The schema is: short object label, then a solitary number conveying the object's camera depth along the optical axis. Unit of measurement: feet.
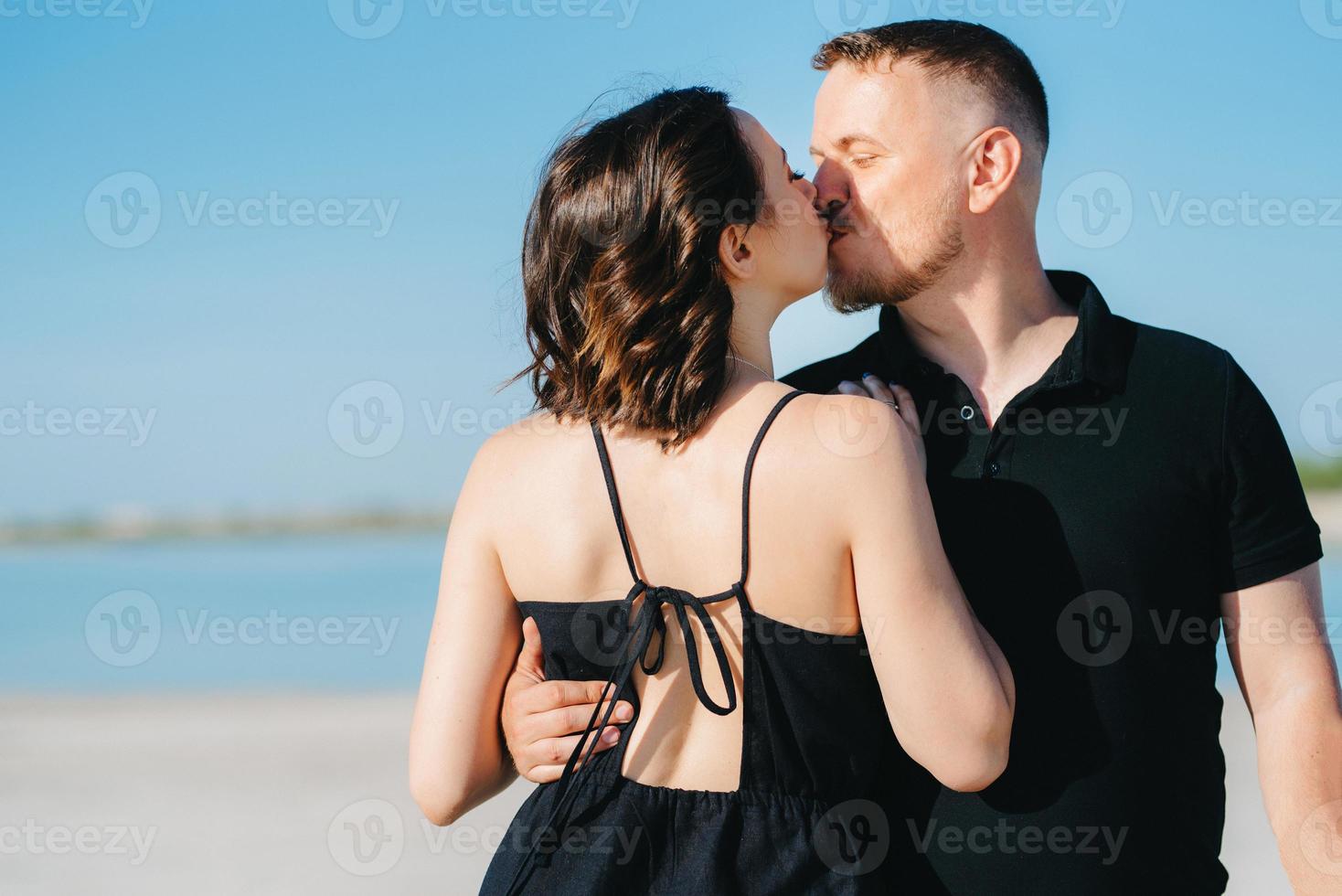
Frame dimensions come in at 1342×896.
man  6.57
